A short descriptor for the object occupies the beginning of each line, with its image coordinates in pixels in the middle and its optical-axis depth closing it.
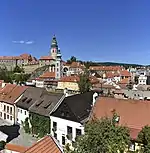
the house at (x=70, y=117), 18.99
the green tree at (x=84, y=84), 40.94
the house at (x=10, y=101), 27.93
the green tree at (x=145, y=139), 9.51
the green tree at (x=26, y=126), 23.80
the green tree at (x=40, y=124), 21.60
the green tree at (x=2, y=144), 17.42
